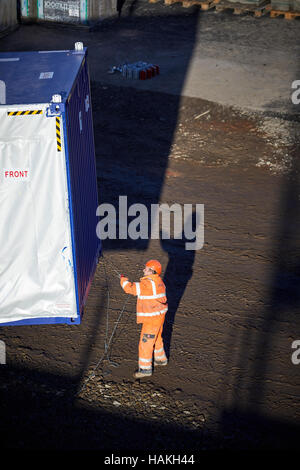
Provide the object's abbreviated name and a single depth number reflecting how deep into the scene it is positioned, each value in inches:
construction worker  644.1
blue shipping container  590.6
